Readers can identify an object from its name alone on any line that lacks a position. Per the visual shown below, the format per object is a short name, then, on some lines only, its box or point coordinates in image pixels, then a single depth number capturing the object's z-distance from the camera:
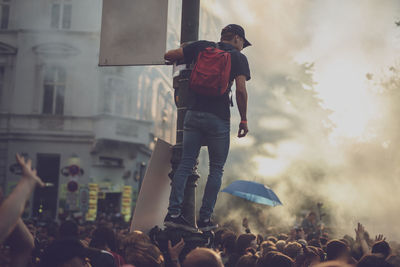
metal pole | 3.43
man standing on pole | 3.20
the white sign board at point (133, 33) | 3.97
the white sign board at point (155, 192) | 3.46
